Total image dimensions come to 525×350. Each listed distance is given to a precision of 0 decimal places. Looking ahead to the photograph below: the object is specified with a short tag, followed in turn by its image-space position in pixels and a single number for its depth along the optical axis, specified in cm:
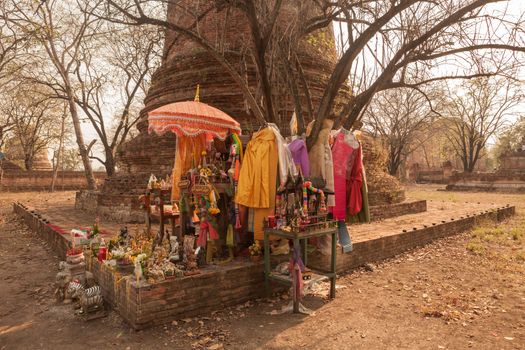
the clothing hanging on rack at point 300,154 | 525
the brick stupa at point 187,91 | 1076
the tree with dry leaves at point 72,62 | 1608
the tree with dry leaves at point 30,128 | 2906
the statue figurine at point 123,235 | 573
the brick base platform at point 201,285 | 406
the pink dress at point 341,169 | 541
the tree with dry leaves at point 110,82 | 1881
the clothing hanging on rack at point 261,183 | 502
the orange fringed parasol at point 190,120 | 563
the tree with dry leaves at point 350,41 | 593
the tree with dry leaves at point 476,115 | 2995
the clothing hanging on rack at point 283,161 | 495
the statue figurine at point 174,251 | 481
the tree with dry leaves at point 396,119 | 2703
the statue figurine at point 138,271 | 415
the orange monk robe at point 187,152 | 635
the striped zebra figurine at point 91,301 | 447
